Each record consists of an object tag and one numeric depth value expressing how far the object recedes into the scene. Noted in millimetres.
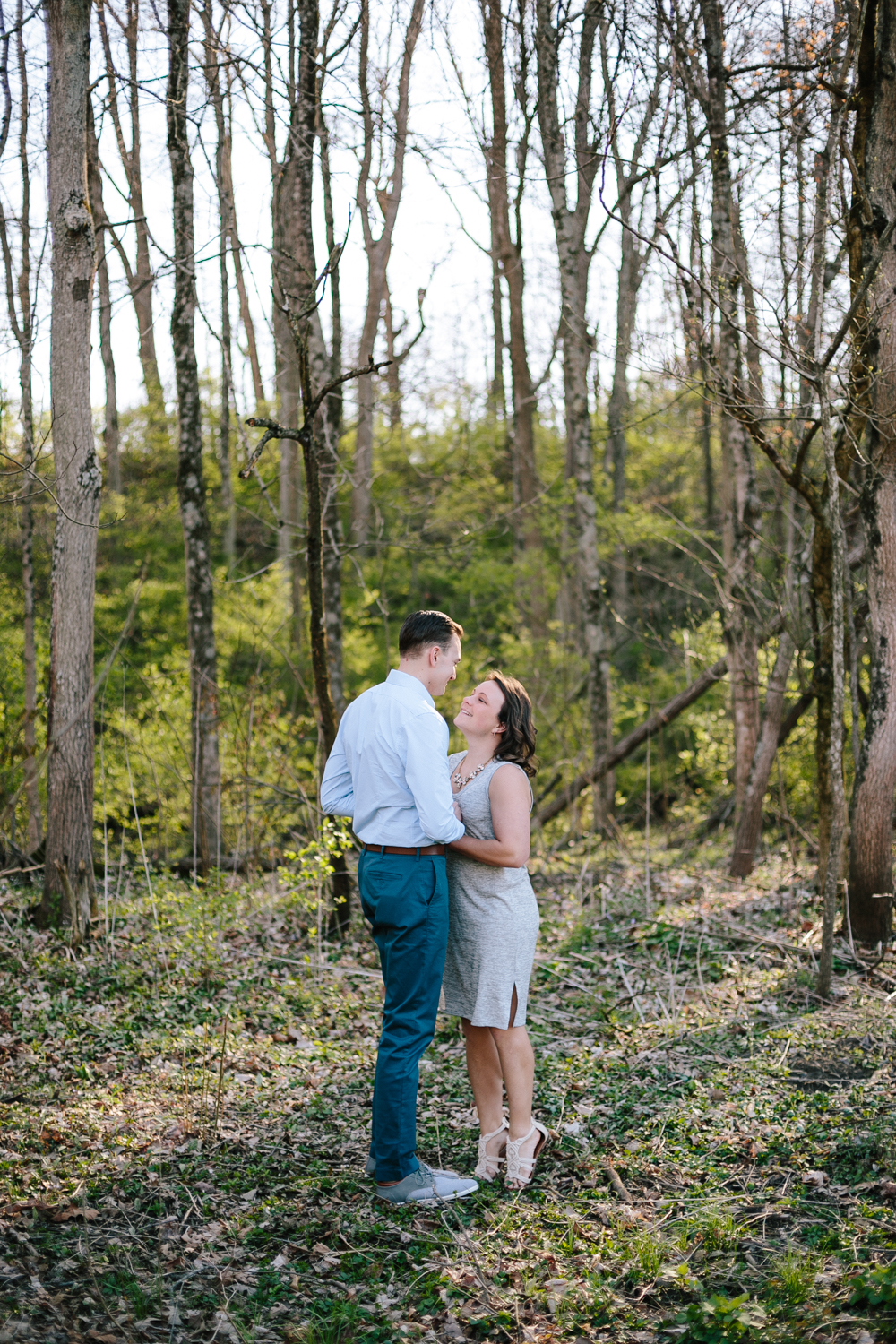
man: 3484
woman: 3658
